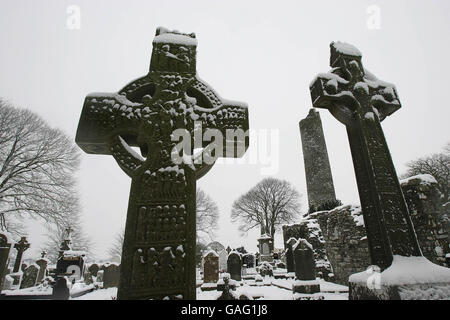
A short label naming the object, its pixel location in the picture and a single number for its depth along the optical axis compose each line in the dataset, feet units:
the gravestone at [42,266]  44.80
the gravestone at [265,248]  61.42
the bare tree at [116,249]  111.14
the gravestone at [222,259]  63.21
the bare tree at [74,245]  85.95
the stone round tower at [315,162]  68.90
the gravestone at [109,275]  40.22
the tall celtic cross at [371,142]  8.82
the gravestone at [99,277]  50.15
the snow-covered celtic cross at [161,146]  5.44
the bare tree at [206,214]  91.91
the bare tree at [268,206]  104.37
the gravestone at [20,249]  39.42
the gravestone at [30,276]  38.09
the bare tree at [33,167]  40.42
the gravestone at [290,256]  43.69
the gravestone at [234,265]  36.58
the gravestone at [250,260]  60.49
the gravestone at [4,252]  28.58
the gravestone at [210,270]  36.29
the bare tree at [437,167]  66.52
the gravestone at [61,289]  26.72
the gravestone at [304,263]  28.35
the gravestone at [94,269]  51.62
